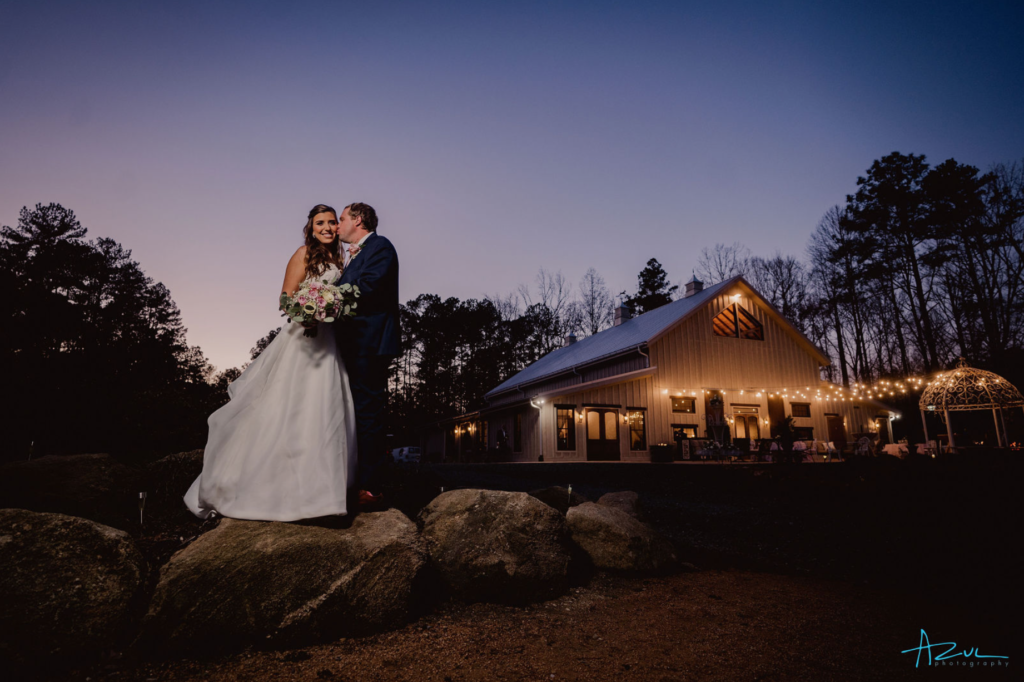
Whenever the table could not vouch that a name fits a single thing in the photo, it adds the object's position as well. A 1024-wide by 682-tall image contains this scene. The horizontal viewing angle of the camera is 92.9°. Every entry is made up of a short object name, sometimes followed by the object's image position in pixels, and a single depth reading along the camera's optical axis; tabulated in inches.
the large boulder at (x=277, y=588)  99.5
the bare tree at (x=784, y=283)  1285.7
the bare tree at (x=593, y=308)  1437.0
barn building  733.3
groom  137.1
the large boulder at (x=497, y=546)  137.9
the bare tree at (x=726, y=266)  1331.2
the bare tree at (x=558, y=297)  1512.1
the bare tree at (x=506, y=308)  1612.9
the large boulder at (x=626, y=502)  234.8
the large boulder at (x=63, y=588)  89.0
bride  122.0
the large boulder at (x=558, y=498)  223.0
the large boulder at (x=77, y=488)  149.5
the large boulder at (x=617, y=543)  168.6
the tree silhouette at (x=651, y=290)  1662.2
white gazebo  526.0
